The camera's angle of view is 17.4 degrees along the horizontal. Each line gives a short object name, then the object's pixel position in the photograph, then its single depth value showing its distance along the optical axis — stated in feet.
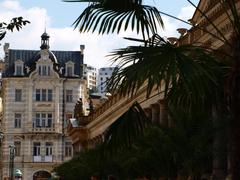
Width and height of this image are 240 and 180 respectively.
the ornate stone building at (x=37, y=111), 352.28
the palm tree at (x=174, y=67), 44.39
